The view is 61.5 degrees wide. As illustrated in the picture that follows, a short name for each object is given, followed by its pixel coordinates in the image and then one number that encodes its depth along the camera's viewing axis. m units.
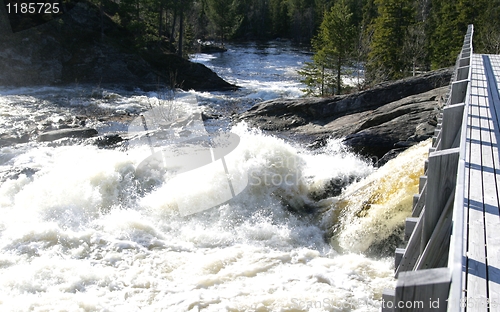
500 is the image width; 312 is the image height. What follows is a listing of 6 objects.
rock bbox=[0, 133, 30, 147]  16.48
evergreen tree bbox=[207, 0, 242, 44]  65.31
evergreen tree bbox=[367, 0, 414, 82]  30.62
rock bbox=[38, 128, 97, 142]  16.80
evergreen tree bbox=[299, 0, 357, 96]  27.91
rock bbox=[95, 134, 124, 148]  16.05
